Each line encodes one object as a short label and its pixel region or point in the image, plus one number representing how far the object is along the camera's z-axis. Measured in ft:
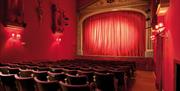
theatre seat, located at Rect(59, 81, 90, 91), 9.07
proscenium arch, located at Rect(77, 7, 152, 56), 47.14
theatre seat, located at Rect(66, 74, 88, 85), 12.22
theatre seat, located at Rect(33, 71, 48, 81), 13.92
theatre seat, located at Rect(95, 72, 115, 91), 13.50
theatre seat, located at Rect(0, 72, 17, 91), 12.51
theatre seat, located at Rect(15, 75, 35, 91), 11.18
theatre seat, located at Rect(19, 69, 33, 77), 14.29
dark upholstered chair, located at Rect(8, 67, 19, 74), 16.24
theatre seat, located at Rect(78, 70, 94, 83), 14.60
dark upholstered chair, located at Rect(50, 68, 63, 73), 16.50
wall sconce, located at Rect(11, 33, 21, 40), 26.96
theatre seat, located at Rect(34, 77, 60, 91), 9.96
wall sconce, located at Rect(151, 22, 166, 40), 18.32
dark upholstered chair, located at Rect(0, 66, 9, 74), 16.06
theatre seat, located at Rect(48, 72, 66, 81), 13.30
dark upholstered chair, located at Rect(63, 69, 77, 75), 15.64
